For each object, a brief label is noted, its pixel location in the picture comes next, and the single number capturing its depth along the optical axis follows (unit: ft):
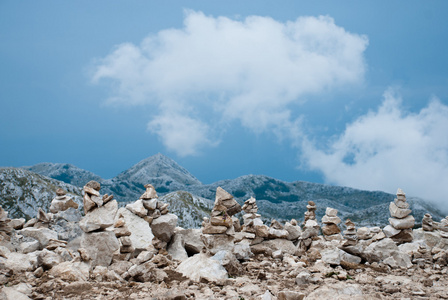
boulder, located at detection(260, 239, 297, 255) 66.28
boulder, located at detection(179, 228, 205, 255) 71.51
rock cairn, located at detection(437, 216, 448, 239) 89.56
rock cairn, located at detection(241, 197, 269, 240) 69.26
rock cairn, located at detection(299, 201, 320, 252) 73.20
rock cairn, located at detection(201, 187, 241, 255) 55.67
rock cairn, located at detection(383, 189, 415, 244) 82.69
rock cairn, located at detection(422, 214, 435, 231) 92.17
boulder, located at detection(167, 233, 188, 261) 67.47
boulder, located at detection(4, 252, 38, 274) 42.66
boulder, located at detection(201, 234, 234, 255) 55.01
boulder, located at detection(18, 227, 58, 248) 72.43
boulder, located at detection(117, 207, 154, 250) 70.08
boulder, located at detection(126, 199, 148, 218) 76.59
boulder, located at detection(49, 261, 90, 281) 40.52
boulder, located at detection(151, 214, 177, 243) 72.54
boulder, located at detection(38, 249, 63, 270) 43.94
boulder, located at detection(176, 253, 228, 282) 42.34
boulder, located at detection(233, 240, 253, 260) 53.11
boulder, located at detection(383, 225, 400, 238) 83.15
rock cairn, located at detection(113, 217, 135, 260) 57.31
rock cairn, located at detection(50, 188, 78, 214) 98.27
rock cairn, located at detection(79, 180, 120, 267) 52.75
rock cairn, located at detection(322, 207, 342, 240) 102.53
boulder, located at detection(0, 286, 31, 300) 31.57
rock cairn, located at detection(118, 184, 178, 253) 70.44
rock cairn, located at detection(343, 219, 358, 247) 58.95
